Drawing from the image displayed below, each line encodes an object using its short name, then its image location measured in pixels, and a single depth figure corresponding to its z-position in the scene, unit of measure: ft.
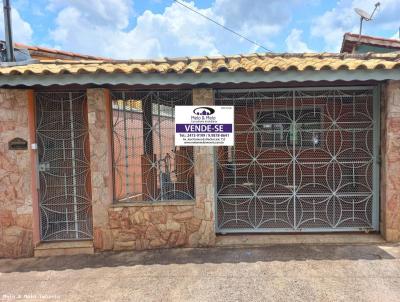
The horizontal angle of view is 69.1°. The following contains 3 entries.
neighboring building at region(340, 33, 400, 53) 32.37
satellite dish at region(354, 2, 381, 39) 33.83
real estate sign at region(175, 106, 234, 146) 16.98
